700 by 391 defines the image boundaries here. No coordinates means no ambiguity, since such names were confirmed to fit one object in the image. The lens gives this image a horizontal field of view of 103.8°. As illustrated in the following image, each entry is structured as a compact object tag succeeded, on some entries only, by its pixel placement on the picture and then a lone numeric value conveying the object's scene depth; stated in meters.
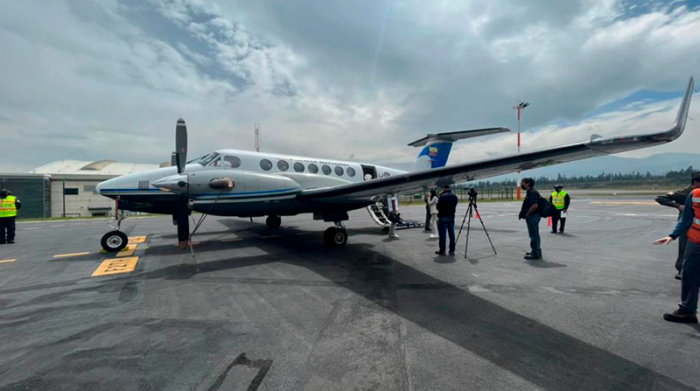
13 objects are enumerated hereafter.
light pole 36.88
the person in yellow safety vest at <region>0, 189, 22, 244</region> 9.40
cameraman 7.36
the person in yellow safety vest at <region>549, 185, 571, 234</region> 11.01
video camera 7.39
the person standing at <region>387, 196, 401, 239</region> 10.27
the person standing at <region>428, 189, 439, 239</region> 10.03
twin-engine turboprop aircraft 6.21
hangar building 29.33
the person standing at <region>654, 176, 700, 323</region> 3.57
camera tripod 7.40
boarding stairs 11.51
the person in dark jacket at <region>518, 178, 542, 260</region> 6.95
